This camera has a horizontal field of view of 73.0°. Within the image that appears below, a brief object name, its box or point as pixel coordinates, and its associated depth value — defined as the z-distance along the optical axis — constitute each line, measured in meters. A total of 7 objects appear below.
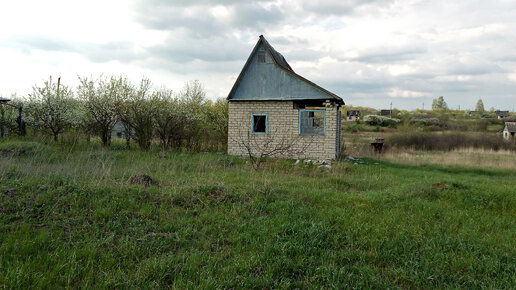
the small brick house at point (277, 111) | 15.28
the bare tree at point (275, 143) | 15.30
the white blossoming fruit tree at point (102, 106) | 17.36
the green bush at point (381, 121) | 46.91
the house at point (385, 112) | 69.18
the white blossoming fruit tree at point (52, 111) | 17.56
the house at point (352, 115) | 65.94
